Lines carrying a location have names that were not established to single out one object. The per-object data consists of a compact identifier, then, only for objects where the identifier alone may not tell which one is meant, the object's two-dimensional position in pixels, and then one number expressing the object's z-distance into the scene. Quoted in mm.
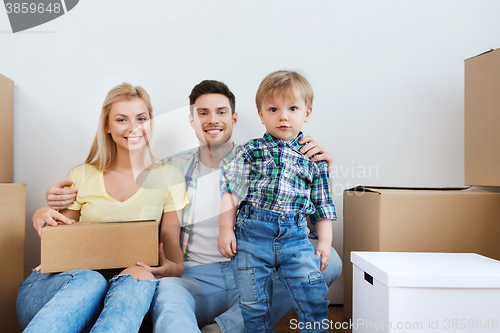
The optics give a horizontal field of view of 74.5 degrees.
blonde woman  804
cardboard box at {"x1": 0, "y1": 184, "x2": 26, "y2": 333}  1009
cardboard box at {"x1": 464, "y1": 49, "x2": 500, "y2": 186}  1047
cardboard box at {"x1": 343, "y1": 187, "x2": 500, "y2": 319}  1005
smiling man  959
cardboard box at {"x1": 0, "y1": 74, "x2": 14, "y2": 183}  1153
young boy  877
